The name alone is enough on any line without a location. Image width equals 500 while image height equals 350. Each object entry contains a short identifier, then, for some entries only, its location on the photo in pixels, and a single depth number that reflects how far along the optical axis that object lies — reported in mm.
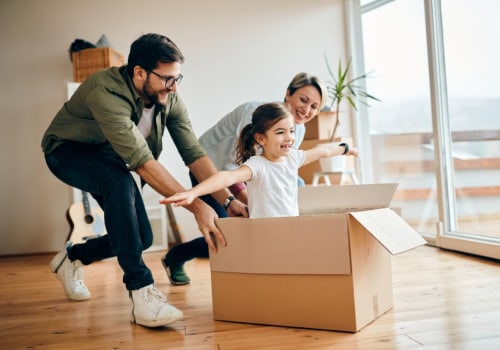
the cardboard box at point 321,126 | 3623
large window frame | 3096
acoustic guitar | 3674
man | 1668
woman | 2119
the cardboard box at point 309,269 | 1449
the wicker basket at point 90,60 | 3738
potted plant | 3285
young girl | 1765
